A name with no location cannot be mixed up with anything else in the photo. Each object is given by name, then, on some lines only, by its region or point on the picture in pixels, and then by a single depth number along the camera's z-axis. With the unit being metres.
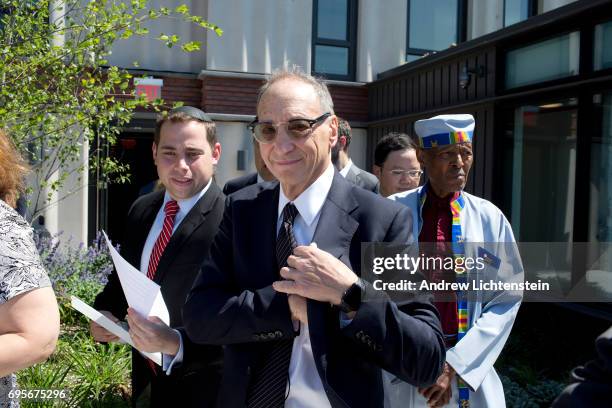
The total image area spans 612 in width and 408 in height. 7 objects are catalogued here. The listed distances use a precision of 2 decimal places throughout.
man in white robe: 2.13
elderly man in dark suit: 1.52
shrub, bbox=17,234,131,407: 4.01
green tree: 4.38
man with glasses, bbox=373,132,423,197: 4.18
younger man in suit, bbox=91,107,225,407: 2.23
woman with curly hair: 1.62
